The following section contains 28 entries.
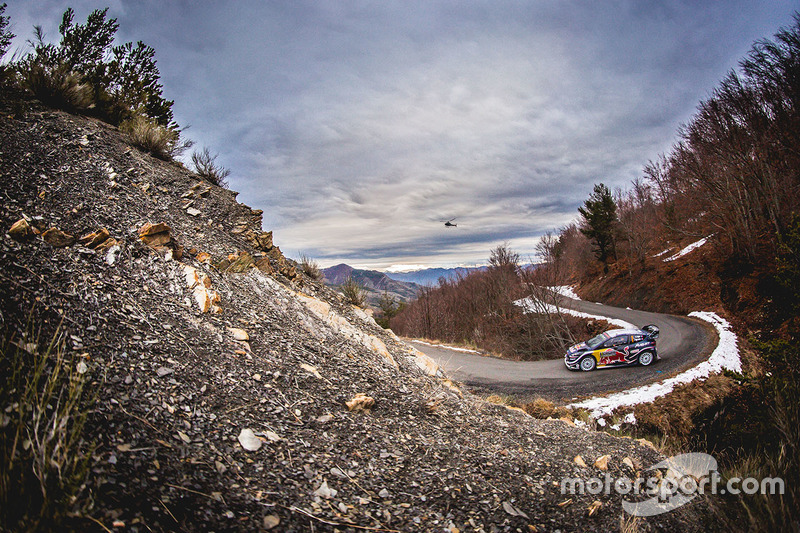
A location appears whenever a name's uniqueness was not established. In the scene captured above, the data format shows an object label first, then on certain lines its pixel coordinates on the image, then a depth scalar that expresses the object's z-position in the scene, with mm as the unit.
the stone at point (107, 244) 4012
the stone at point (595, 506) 3003
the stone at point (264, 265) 6809
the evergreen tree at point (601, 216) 37969
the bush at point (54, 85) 7234
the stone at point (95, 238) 3962
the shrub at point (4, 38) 6752
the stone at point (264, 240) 7915
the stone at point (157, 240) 4645
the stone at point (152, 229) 4691
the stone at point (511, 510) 2783
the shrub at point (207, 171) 9594
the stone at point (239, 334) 4056
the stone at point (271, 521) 1979
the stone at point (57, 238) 3648
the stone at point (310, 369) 4135
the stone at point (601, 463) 3850
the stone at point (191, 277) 4453
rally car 14172
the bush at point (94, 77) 7438
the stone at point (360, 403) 3725
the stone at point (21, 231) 3412
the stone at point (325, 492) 2412
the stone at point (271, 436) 2789
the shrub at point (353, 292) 9039
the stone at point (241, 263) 5902
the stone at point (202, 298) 4234
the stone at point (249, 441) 2584
